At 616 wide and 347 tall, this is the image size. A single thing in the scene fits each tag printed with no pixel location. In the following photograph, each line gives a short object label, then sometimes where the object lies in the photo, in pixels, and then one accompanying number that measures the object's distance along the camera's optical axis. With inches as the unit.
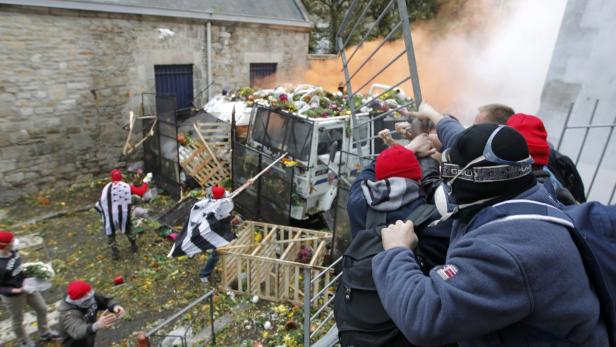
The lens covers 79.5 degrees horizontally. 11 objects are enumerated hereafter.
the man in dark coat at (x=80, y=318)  137.0
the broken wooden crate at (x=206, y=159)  336.5
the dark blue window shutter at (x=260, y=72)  529.3
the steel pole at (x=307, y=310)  110.7
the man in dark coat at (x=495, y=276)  45.4
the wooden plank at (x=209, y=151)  335.3
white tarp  359.9
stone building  319.3
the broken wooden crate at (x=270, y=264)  209.5
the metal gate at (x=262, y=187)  269.4
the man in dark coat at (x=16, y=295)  159.3
